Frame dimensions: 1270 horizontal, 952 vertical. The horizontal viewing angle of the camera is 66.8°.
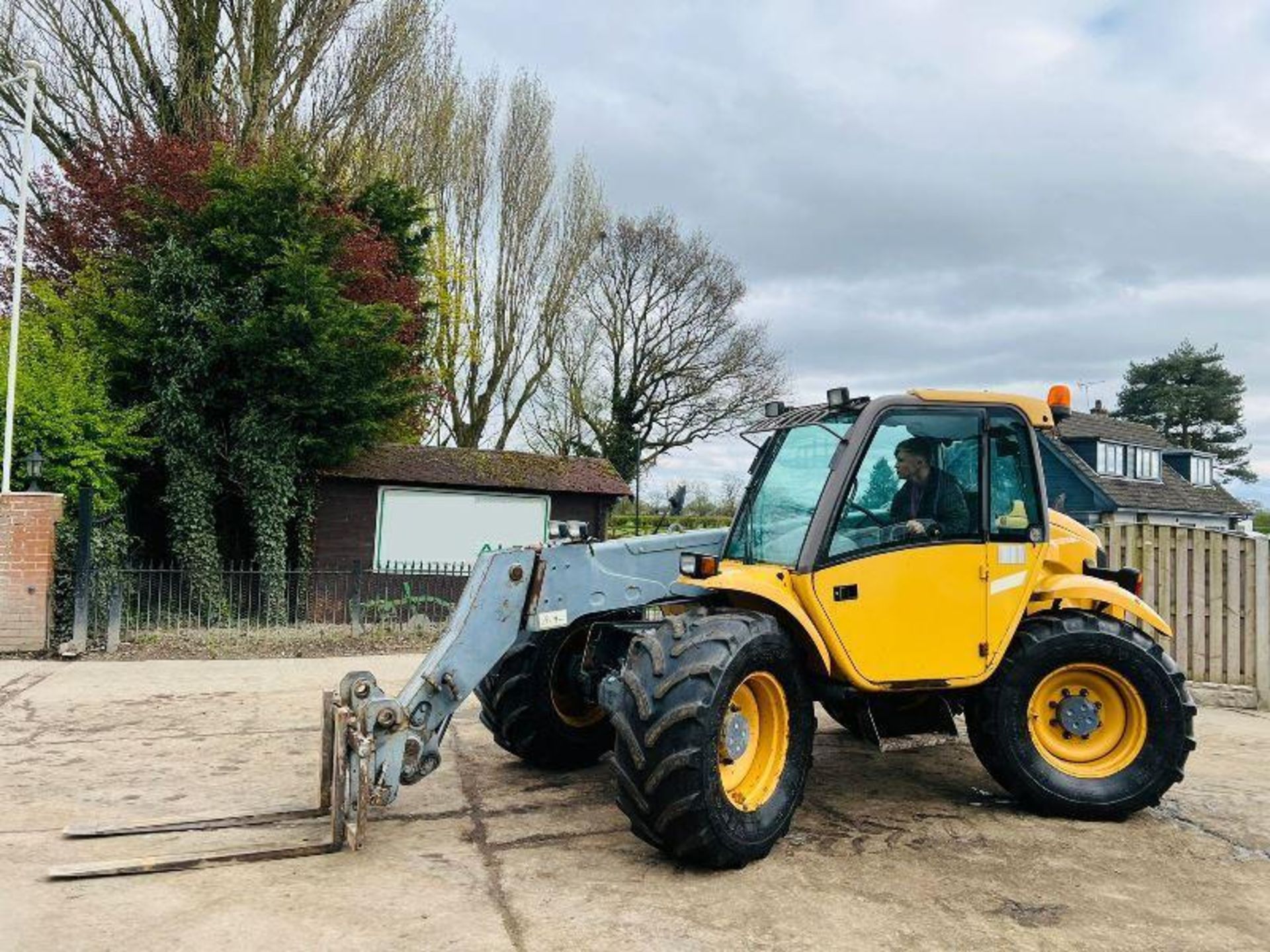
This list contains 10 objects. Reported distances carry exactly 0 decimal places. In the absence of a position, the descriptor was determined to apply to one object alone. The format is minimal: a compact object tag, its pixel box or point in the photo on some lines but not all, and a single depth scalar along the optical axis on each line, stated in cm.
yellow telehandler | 417
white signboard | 1541
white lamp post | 1042
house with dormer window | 3078
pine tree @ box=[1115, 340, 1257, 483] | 4916
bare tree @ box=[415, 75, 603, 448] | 2386
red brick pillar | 1039
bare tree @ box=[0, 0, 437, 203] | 1616
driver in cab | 492
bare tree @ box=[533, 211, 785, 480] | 2903
